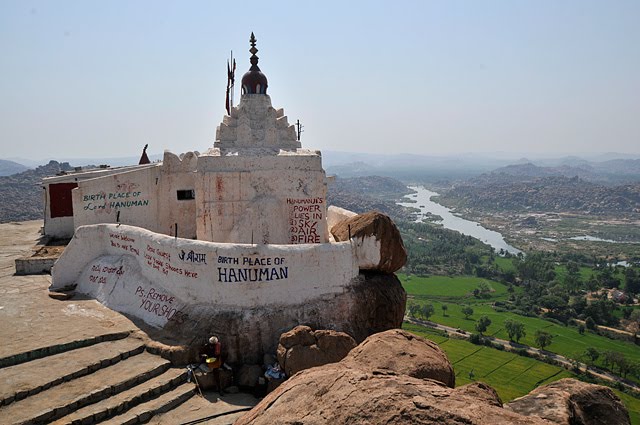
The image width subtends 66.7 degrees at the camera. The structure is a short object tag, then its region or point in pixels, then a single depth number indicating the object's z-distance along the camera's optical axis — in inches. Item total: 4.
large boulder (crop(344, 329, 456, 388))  283.4
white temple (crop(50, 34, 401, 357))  452.8
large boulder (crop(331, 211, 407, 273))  492.1
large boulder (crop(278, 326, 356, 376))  394.6
